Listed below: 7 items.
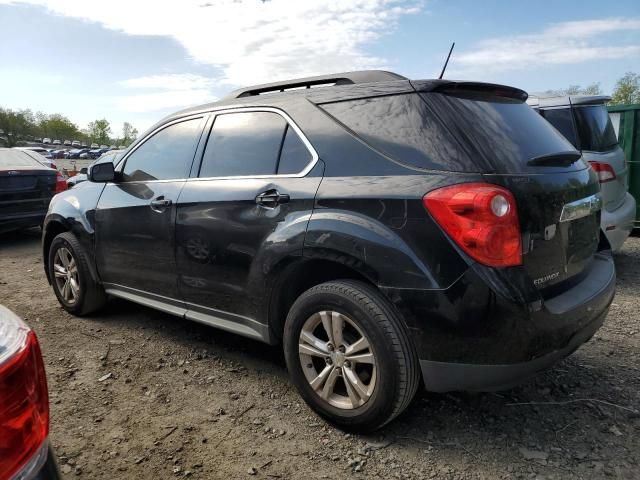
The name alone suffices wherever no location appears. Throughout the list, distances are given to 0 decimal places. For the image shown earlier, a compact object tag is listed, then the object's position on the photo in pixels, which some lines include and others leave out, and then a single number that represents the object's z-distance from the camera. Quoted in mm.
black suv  2088
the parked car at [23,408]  1024
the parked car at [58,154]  69275
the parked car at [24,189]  7340
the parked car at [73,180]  10569
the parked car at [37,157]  8539
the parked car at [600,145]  4852
